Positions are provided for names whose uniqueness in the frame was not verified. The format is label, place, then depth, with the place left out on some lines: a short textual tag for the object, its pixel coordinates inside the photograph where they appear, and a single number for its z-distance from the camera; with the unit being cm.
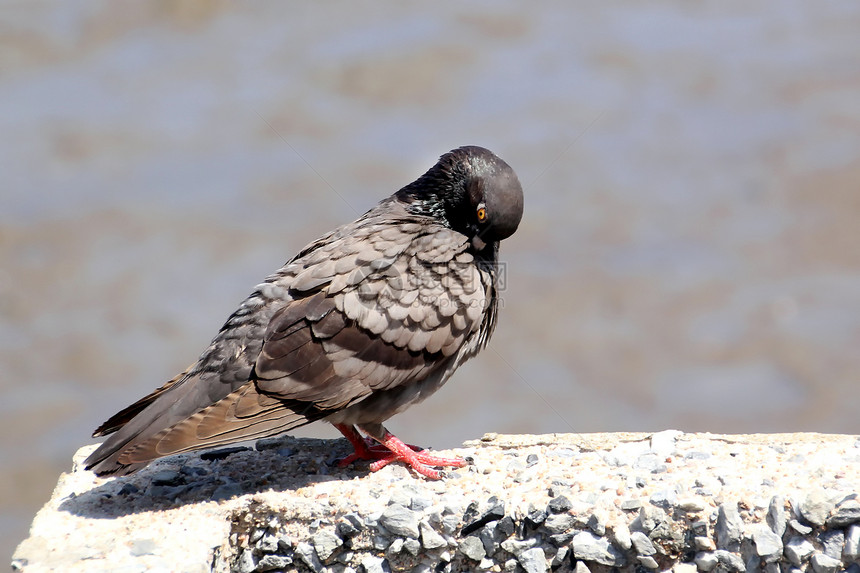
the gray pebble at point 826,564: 932
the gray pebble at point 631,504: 998
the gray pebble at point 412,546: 1026
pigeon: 1095
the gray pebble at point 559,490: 1043
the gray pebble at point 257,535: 1060
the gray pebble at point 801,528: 945
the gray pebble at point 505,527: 1016
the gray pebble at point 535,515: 1011
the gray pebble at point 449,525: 1031
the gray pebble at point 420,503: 1062
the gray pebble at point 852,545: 927
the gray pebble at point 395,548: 1027
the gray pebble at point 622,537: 974
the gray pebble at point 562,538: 1006
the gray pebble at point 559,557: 1002
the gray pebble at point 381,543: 1041
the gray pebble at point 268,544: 1048
